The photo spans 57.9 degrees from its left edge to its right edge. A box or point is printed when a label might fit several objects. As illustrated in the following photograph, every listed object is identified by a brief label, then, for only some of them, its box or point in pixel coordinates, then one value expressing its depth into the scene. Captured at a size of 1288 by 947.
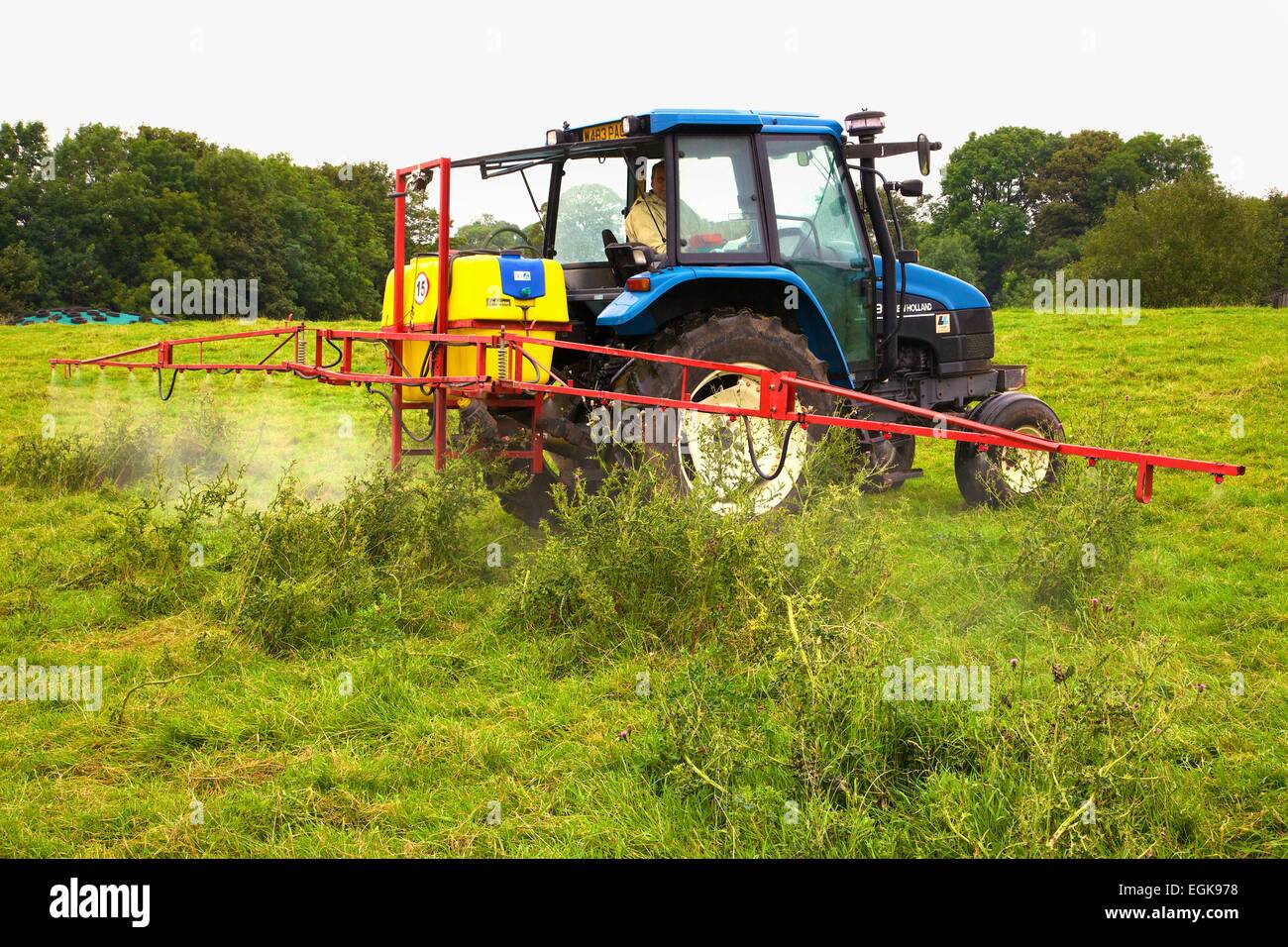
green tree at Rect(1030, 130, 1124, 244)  59.88
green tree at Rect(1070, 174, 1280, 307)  46.47
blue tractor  6.95
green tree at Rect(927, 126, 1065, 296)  57.88
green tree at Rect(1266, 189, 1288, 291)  53.91
